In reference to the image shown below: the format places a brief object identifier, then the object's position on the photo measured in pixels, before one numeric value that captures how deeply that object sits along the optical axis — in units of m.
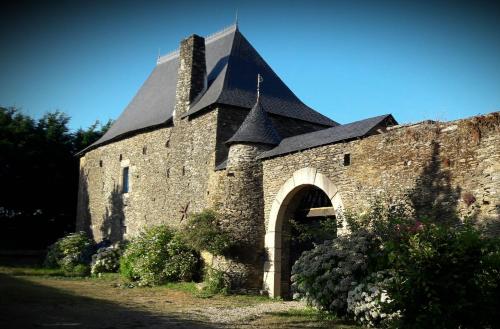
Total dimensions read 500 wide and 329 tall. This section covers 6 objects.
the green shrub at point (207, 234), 10.54
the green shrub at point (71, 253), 15.37
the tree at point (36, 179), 20.36
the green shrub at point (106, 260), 14.53
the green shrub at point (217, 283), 10.40
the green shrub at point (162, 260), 11.66
